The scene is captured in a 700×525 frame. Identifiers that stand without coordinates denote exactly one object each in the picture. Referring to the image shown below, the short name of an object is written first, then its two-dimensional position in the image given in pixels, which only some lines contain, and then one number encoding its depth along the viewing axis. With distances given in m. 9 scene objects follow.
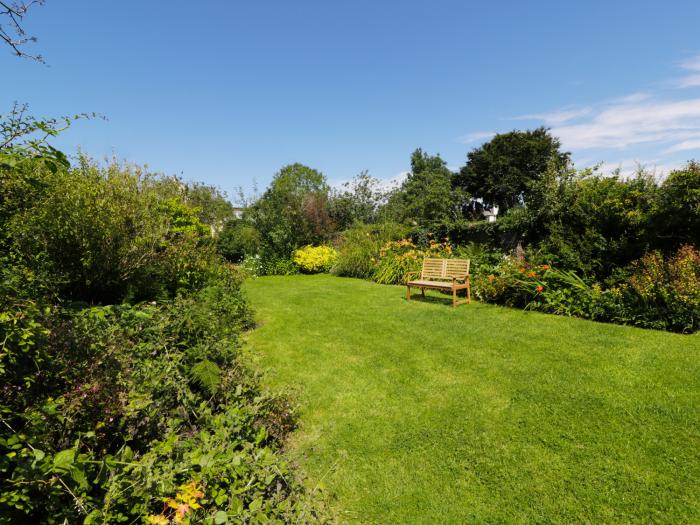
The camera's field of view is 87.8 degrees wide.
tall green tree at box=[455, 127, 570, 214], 29.73
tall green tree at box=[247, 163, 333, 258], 15.35
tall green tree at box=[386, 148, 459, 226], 14.19
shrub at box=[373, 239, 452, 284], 10.75
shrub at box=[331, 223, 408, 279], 12.15
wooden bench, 7.50
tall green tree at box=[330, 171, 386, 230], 19.30
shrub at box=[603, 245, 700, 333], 4.92
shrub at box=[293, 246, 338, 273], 14.16
